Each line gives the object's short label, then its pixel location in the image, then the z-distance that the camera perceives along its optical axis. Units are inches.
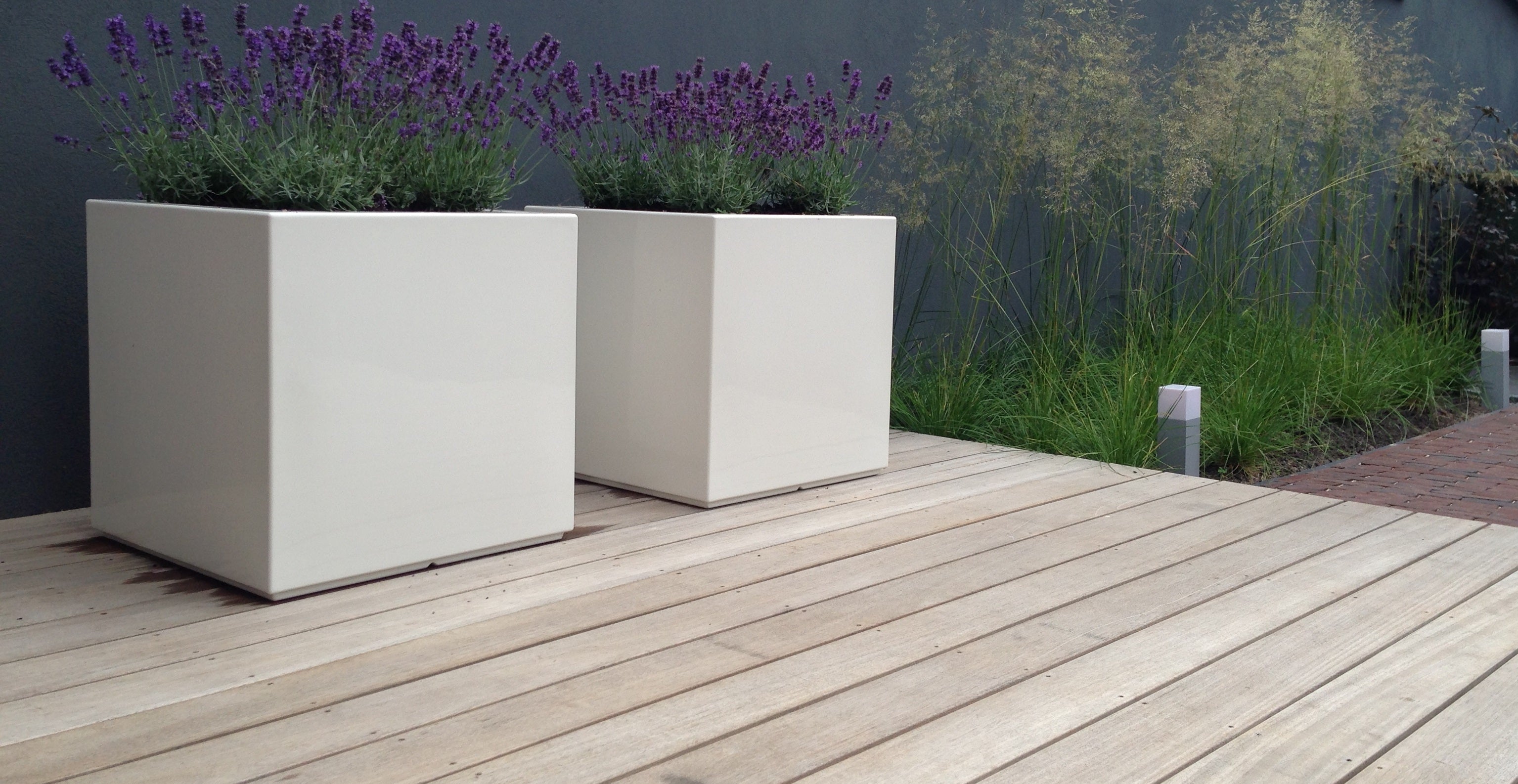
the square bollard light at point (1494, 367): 207.3
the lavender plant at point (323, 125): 81.0
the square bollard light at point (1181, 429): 131.0
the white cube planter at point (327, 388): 75.9
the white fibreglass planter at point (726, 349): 101.7
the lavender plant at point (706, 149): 105.8
